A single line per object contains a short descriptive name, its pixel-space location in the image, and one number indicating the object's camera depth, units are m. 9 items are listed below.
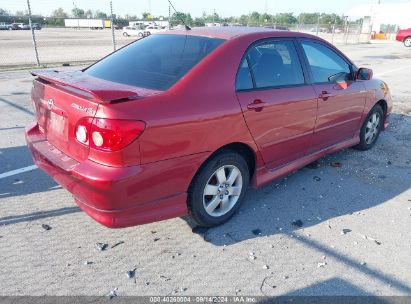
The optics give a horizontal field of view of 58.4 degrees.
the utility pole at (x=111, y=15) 15.09
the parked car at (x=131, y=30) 43.16
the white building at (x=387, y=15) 52.28
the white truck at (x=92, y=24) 60.08
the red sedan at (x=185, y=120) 2.58
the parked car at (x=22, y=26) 55.47
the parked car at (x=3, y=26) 52.55
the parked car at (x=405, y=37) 28.94
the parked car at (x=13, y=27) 54.20
